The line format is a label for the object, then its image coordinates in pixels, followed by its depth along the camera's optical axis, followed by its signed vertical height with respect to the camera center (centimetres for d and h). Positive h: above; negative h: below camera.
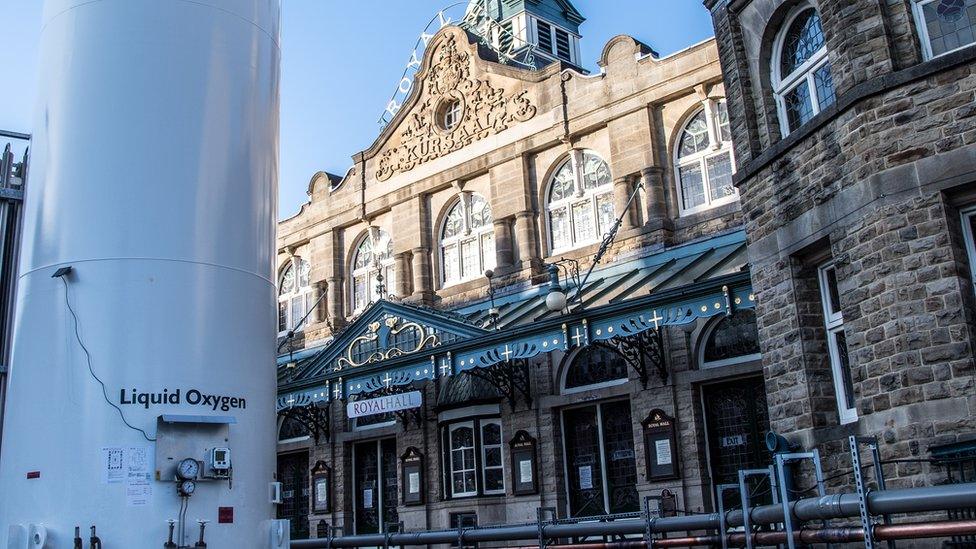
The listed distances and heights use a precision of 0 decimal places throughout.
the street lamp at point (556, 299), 1817 +390
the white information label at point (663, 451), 1905 +116
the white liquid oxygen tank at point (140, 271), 881 +250
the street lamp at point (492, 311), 2038 +426
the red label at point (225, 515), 911 +23
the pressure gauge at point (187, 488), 886 +48
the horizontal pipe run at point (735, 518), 780 -9
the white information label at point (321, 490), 2612 +113
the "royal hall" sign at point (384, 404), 2045 +256
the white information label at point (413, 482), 2339 +107
